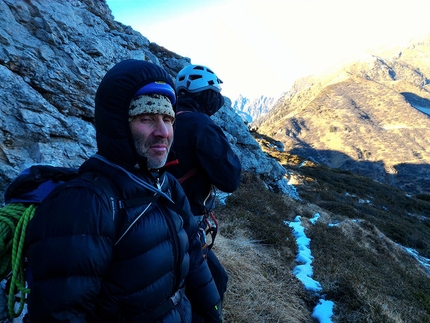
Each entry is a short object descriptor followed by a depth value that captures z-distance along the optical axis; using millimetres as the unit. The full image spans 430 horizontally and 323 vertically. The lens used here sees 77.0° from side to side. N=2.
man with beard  1260
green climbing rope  1386
